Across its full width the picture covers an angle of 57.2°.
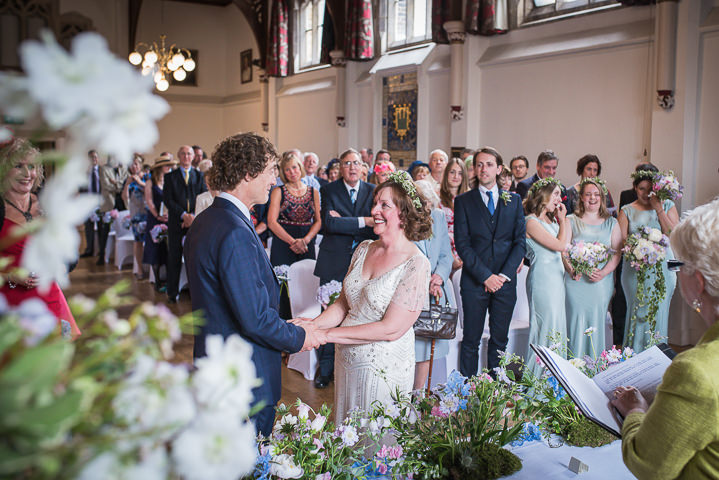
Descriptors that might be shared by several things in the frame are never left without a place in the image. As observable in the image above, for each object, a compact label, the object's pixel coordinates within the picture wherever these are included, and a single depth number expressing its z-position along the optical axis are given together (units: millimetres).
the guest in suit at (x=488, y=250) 4750
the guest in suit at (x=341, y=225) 5043
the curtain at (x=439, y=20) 10133
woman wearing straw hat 8602
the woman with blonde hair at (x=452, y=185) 5590
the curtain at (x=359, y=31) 12016
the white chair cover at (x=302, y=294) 5332
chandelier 11298
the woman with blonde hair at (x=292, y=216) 5840
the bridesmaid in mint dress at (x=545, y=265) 4828
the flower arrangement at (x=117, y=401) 533
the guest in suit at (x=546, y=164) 6543
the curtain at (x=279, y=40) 15523
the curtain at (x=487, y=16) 9414
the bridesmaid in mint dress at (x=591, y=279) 4988
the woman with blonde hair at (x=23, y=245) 2570
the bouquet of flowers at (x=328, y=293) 4383
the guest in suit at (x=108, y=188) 11445
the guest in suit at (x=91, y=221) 11171
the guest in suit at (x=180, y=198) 7609
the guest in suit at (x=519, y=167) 7578
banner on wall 11773
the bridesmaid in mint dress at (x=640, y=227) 5254
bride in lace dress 2734
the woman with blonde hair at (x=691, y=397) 1303
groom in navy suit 2176
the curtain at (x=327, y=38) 13336
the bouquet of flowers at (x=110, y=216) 10703
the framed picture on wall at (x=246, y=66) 18453
